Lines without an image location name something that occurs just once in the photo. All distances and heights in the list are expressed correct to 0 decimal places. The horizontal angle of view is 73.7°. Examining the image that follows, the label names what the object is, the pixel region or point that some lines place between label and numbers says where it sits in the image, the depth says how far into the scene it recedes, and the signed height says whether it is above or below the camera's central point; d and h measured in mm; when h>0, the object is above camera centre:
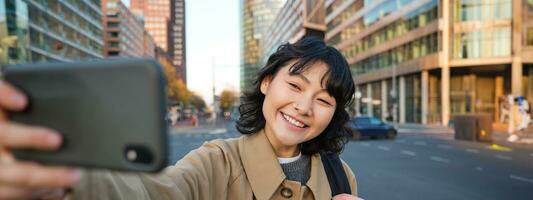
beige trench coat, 1101 -289
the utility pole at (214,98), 30625 -11
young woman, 1298 -213
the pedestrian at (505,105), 18359 -476
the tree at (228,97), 79712 +185
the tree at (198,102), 91844 -1274
